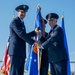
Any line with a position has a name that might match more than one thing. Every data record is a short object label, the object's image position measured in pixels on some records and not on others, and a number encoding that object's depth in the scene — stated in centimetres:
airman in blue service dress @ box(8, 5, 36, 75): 514
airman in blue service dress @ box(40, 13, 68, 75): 559
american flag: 693
